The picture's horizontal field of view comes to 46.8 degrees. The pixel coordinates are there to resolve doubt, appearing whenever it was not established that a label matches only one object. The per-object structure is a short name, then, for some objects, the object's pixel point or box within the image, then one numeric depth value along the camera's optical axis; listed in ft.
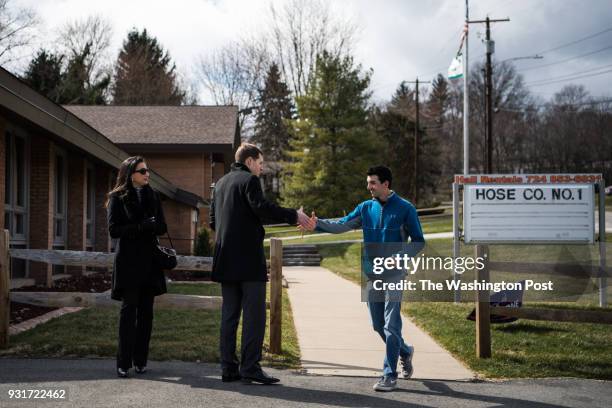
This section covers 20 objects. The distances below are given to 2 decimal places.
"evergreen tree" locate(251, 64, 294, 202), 194.08
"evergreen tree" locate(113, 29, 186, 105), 192.05
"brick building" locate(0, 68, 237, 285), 35.85
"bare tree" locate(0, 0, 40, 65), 148.97
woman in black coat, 20.38
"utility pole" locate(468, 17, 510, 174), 112.68
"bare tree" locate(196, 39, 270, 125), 186.60
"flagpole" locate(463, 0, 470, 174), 94.84
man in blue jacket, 19.62
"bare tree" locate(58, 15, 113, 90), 184.24
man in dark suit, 19.74
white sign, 35.01
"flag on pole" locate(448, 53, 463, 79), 96.99
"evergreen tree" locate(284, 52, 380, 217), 142.72
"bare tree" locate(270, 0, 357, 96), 174.09
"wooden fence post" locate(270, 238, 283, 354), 24.93
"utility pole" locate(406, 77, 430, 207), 161.62
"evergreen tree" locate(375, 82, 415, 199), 202.90
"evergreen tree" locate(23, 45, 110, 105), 157.89
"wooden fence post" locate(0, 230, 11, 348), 24.66
